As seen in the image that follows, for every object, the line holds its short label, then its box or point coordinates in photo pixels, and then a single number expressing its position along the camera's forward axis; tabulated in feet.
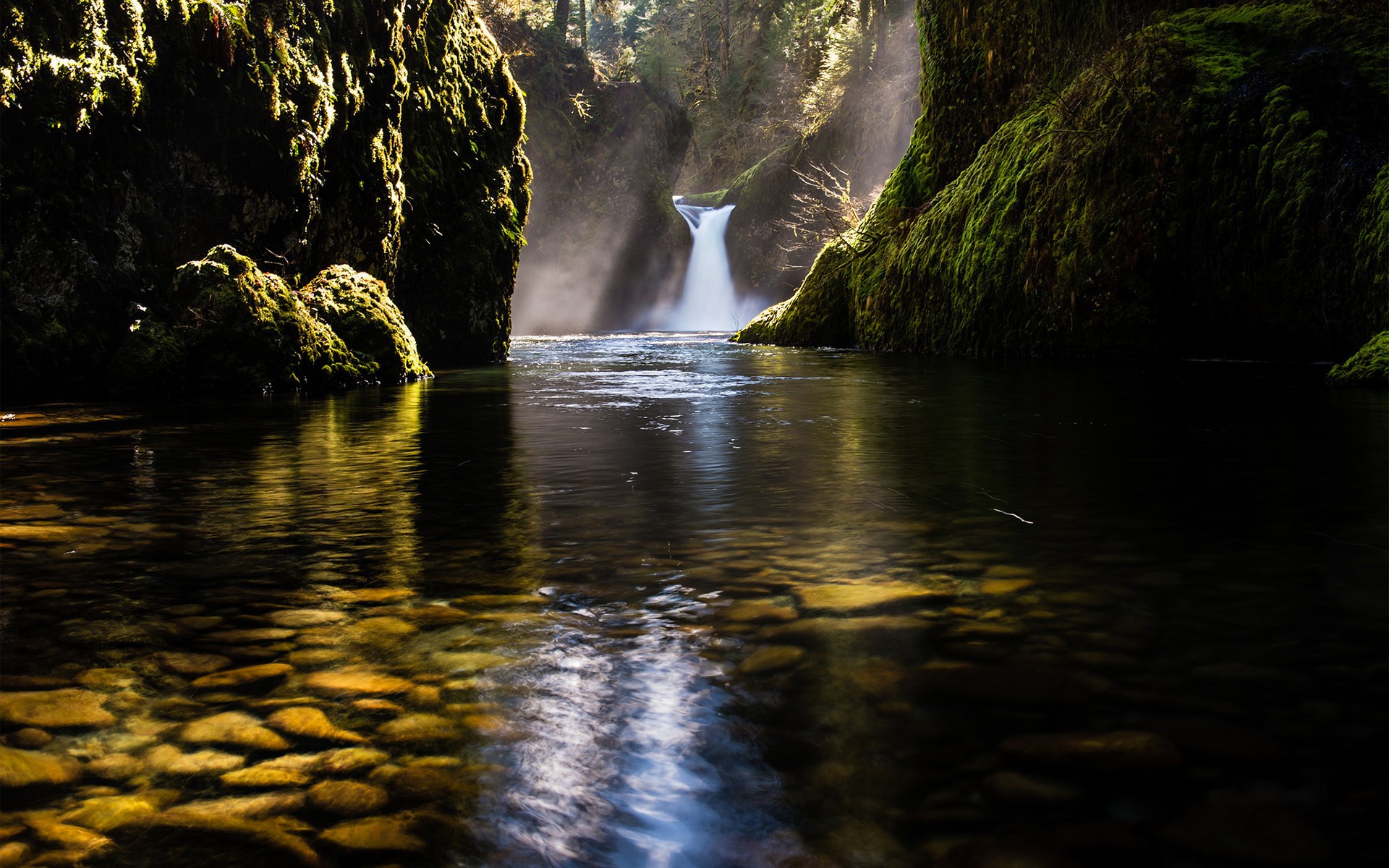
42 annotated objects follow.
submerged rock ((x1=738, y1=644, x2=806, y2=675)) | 5.97
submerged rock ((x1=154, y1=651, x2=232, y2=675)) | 6.08
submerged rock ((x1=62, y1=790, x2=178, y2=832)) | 4.28
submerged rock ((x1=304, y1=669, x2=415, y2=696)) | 5.74
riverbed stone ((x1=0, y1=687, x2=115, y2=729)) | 5.28
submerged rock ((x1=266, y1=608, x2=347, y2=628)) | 7.00
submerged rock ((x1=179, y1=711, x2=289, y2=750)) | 5.05
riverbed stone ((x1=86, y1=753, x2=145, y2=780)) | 4.70
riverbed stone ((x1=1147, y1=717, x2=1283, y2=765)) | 4.65
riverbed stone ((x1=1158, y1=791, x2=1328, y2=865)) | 3.88
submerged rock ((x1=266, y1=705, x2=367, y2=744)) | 5.11
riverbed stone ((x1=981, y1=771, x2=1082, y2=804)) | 4.36
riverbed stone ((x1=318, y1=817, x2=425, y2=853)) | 4.10
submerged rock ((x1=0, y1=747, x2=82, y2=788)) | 4.65
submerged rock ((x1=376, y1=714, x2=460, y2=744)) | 5.09
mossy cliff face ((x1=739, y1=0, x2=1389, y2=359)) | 30.22
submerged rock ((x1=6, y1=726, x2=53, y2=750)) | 5.01
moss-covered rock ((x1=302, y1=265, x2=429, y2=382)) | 34.40
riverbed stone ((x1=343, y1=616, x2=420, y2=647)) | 6.61
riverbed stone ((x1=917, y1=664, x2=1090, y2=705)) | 5.42
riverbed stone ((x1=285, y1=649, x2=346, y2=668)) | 6.18
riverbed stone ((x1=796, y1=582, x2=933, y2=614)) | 7.20
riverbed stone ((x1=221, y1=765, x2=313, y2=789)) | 4.61
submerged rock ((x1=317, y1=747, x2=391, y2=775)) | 4.74
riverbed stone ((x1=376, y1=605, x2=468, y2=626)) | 7.02
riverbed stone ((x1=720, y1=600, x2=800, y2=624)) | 6.92
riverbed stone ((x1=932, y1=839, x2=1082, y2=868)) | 3.92
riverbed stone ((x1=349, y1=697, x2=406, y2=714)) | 5.45
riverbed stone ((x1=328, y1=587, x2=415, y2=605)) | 7.57
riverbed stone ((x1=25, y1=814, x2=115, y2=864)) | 4.07
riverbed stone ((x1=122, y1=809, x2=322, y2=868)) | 4.04
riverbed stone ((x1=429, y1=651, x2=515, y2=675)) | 6.06
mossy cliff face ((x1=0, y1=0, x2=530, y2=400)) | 26.05
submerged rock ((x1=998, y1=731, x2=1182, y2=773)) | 4.61
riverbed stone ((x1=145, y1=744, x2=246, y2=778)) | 4.75
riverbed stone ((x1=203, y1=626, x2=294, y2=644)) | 6.61
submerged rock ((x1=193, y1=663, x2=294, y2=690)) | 5.84
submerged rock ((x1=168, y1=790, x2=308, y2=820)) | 4.36
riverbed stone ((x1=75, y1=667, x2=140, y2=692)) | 5.79
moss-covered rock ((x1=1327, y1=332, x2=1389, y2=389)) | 23.47
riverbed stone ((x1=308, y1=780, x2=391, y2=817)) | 4.38
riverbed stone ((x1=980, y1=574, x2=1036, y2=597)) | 7.48
